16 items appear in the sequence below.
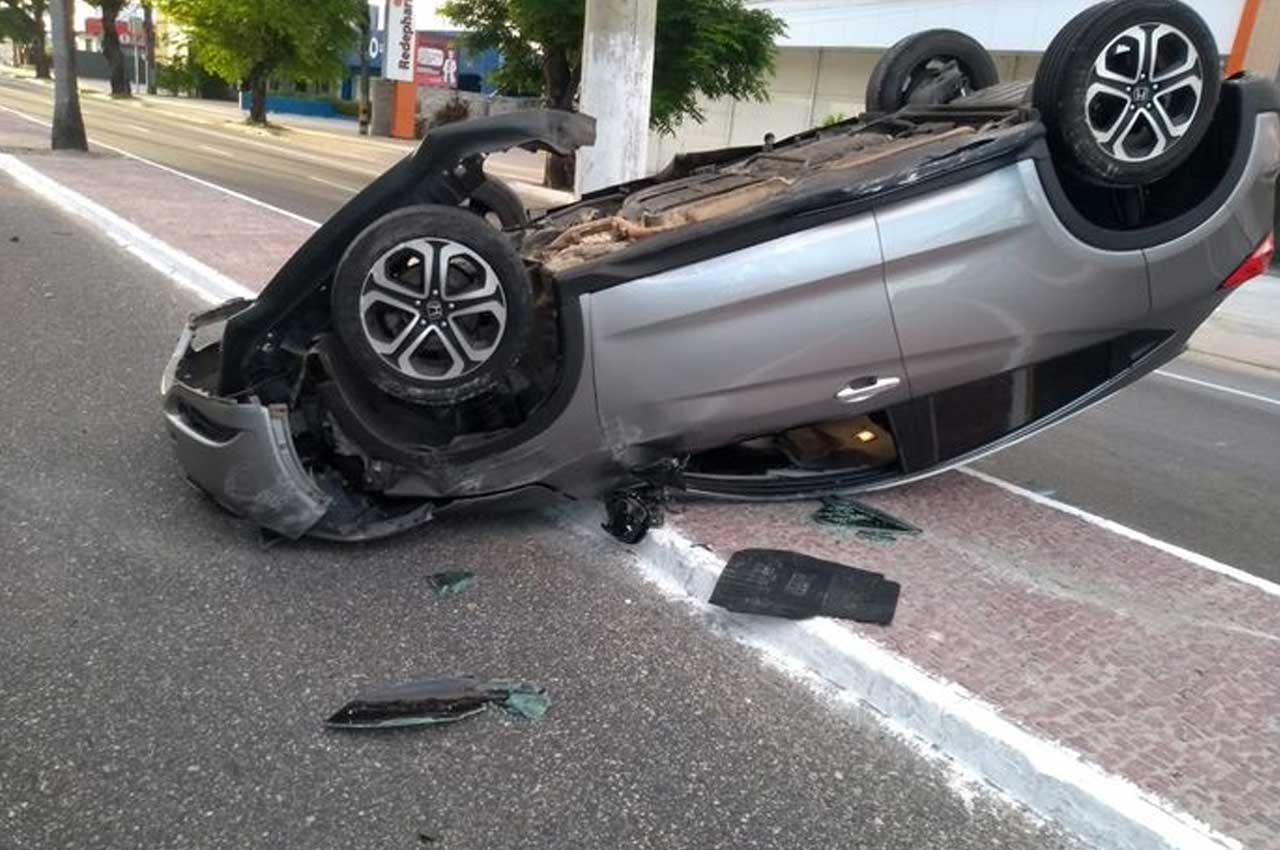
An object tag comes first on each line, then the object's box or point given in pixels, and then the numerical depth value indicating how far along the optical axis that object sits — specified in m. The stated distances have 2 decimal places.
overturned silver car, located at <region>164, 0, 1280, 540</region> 3.50
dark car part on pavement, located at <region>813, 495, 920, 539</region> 4.08
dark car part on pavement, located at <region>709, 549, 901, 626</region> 3.33
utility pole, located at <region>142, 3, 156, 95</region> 60.77
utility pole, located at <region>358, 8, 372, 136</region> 40.41
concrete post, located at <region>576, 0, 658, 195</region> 10.24
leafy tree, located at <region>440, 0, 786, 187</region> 20.47
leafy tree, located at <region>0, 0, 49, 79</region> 73.19
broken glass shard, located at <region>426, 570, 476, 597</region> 3.52
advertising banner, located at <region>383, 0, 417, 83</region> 38.75
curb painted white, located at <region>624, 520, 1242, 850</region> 2.47
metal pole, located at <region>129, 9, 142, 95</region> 61.37
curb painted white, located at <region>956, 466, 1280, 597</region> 3.99
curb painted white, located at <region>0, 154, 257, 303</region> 7.74
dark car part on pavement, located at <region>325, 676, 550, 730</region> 2.80
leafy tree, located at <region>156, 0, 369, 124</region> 36.44
